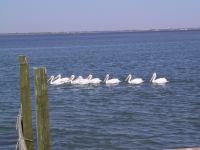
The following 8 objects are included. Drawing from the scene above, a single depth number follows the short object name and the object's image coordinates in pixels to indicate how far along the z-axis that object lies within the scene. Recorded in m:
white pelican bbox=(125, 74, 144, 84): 23.18
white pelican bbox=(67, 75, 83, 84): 24.22
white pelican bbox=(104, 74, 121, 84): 23.65
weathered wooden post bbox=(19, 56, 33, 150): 7.96
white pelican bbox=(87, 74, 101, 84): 24.08
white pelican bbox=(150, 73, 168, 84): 23.42
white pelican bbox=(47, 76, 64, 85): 24.36
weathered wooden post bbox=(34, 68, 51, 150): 5.69
